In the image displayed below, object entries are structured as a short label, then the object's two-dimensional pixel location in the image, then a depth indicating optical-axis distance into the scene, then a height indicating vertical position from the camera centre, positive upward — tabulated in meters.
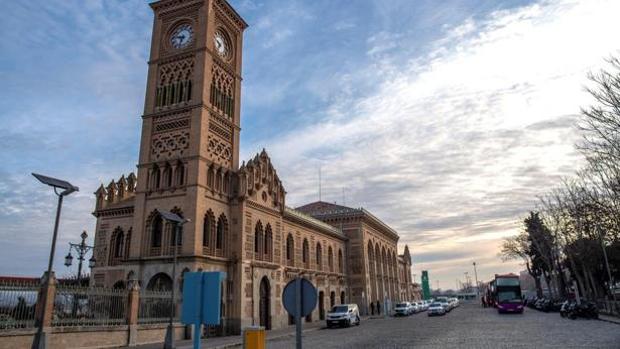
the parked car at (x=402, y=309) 54.31 -1.31
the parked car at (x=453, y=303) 78.28 -1.21
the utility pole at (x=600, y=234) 31.95 +4.13
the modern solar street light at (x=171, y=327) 19.48 -0.95
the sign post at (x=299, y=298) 7.50 +0.05
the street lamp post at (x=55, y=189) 11.88 +3.13
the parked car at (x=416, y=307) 63.02 -1.36
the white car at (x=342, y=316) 34.38 -1.19
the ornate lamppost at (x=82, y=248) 26.11 +3.39
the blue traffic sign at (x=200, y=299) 7.41 +0.08
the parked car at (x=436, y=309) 50.72 -1.31
